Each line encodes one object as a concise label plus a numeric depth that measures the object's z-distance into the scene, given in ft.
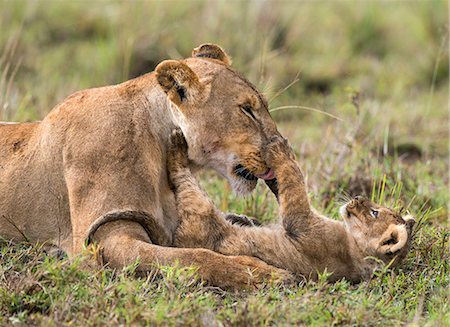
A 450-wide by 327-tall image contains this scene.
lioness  31.01
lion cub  33.32
